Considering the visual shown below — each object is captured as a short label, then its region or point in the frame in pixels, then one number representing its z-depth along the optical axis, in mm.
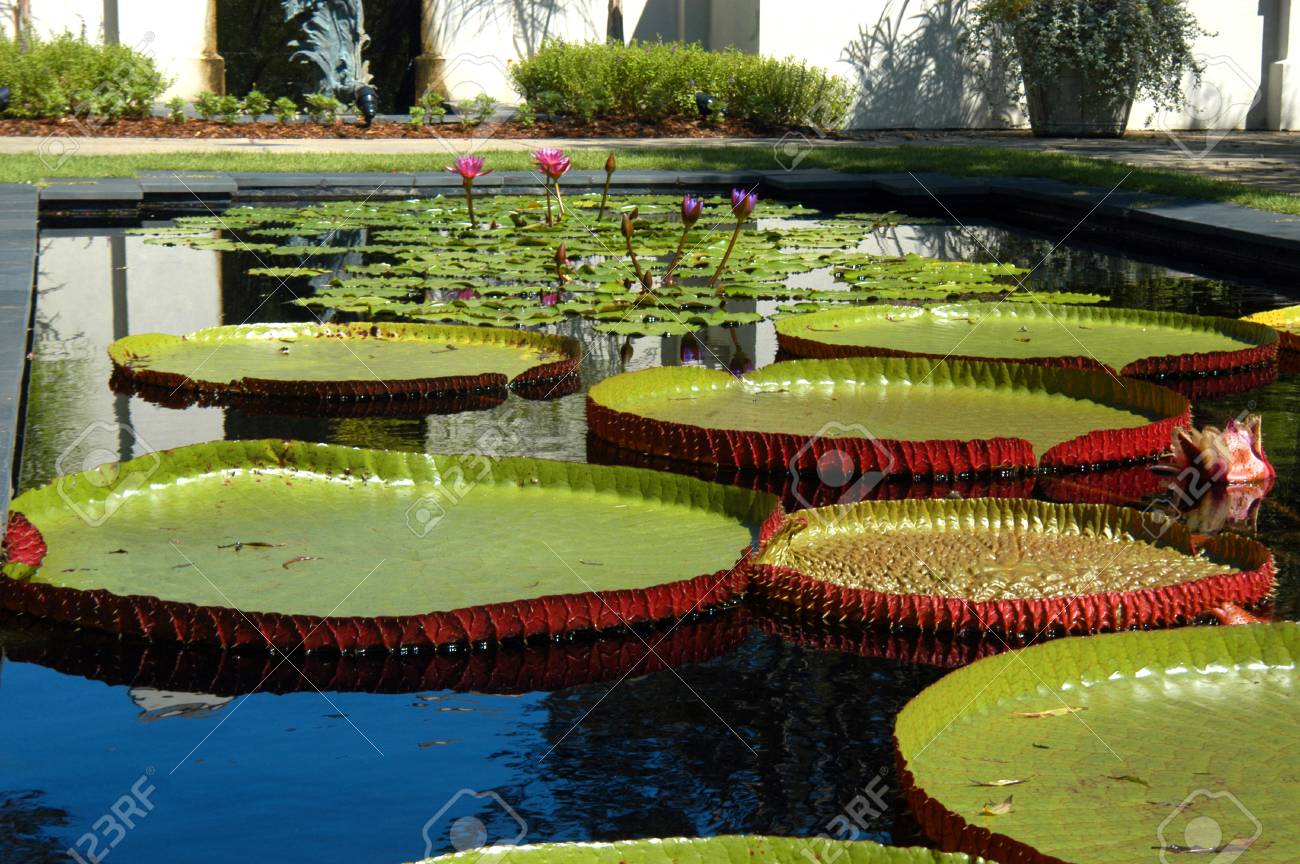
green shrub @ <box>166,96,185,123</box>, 14562
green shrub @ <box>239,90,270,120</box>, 15062
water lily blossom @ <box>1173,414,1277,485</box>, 3258
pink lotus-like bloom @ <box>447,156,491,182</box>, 7172
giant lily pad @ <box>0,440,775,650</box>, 2334
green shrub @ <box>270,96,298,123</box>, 14945
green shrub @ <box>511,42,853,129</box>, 15859
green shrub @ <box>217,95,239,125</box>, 14867
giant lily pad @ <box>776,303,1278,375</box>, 4355
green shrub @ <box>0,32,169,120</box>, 14422
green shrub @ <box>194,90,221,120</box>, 14938
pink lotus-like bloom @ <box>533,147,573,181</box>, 6797
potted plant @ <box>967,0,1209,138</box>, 15266
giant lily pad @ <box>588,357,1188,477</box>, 3336
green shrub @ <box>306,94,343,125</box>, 15006
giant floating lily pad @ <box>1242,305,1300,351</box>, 5047
